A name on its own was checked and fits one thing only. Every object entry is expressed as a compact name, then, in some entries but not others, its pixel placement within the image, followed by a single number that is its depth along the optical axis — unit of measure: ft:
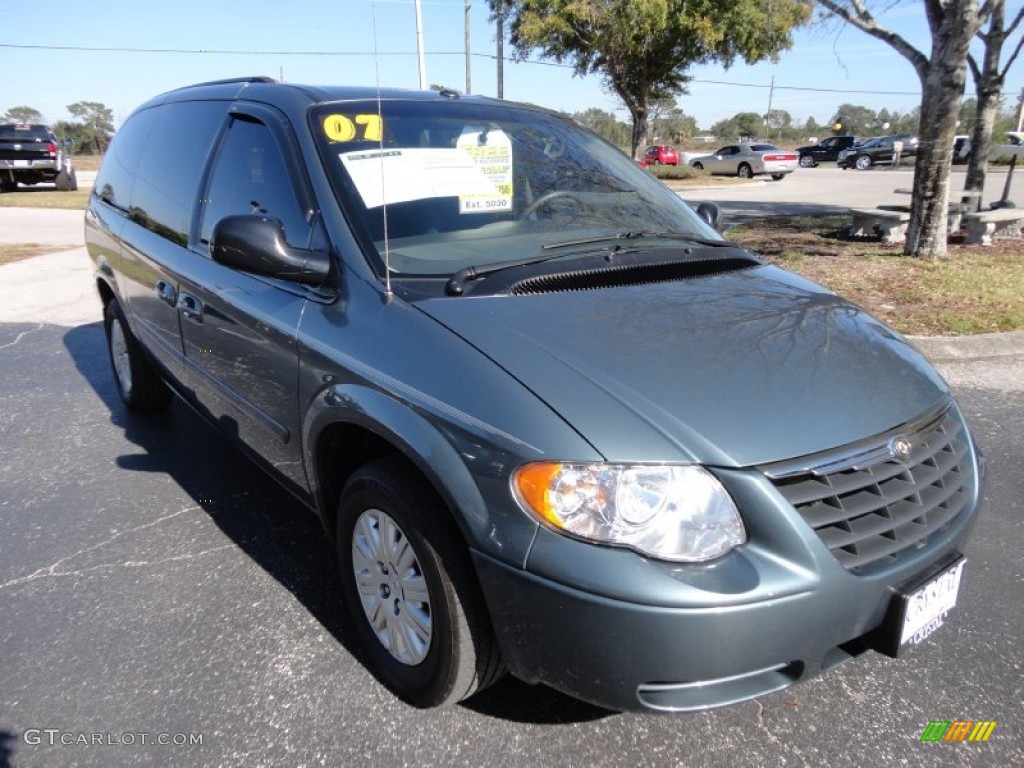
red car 123.95
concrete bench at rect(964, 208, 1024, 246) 31.42
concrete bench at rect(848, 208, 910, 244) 30.99
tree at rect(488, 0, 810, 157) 71.15
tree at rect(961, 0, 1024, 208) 36.52
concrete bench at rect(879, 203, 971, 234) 33.91
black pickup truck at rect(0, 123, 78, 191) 68.49
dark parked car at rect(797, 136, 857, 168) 140.87
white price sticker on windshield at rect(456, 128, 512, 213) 9.10
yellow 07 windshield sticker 8.79
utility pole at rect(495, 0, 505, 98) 81.92
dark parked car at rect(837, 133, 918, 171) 121.34
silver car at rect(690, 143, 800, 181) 103.40
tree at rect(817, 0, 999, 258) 23.86
